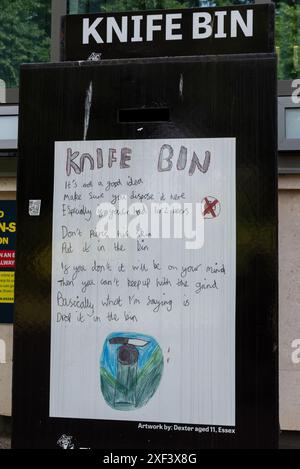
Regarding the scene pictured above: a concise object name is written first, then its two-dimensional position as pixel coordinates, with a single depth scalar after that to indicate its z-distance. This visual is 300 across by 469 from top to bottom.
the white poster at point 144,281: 2.12
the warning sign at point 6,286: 4.65
